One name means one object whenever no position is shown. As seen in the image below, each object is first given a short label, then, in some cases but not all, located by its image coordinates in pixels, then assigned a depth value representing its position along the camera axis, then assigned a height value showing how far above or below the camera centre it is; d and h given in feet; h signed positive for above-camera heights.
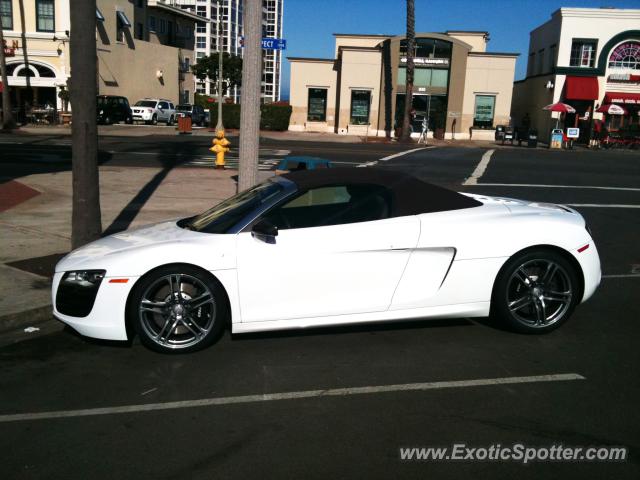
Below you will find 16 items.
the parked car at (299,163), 39.27 -3.41
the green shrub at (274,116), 143.23 -2.14
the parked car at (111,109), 138.10 -2.16
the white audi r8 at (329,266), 16.89 -4.14
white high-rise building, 456.86 +54.86
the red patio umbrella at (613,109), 130.21 +2.62
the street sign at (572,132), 125.76 -2.23
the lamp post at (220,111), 123.44 -1.51
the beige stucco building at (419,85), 141.90 +5.83
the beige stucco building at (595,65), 137.28 +11.86
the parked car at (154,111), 148.56 -2.53
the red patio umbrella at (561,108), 129.90 +2.35
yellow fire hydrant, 62.75 -4.30
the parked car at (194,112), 153.89 -2.39
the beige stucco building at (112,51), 137.69 +11.16
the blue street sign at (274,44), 42.78 +4.28
